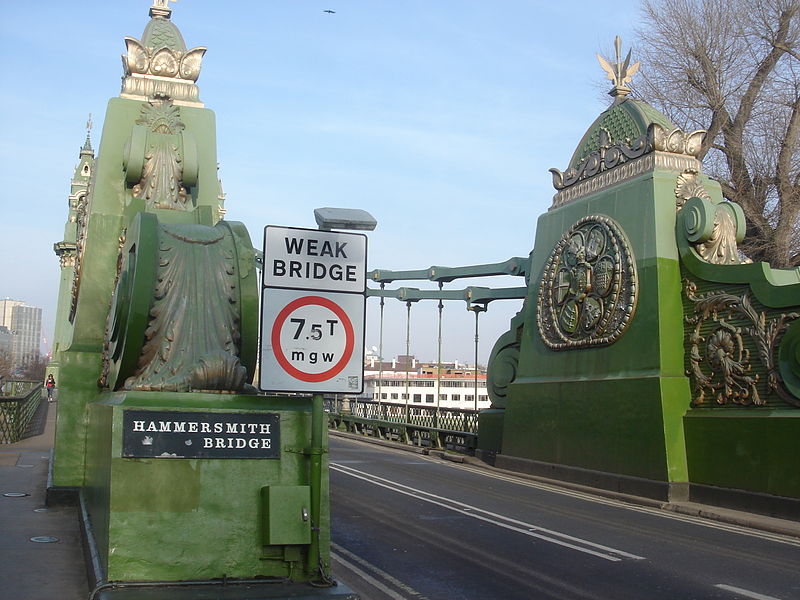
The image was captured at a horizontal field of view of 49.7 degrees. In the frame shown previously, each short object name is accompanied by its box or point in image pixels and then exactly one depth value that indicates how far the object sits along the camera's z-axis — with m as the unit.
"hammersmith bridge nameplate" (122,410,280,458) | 6.10
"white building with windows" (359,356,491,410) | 65.88
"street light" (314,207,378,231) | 5.59
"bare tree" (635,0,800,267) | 23.30
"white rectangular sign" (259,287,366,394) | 5.50
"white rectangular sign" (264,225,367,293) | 5.77
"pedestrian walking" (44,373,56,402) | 49.75
